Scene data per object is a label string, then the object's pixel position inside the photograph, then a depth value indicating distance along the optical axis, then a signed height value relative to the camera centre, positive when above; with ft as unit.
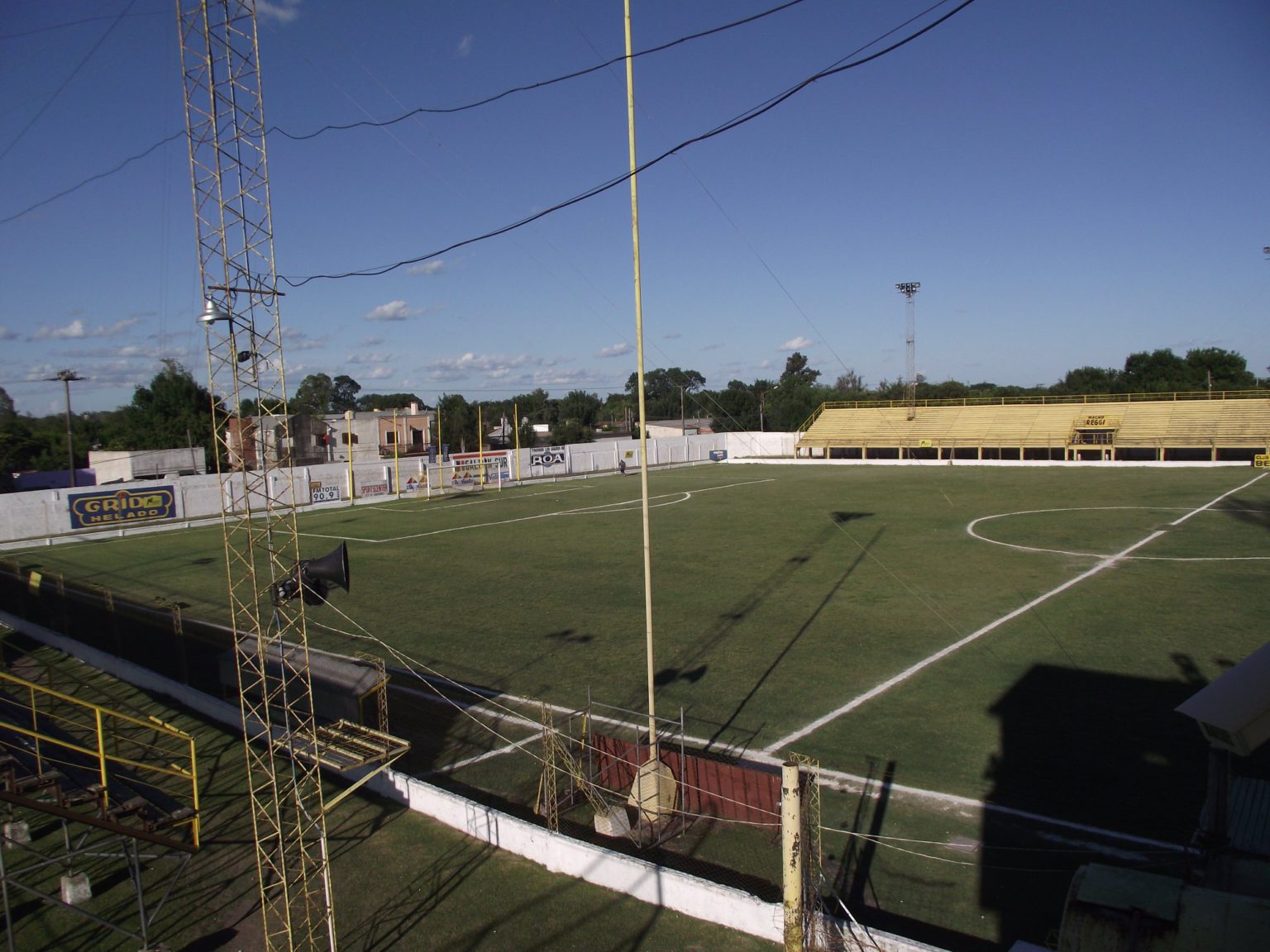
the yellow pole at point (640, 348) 31.91 +3.04
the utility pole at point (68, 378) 172.76 +14.49
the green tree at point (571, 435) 305.32 -4.00
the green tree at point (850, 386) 321.77 +13.85
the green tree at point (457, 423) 307.17 +2.15
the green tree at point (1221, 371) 270.67 +10.21
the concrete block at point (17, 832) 32.86 -16.34
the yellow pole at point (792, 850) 21.84 -12.55
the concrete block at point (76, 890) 28.63 -16.47
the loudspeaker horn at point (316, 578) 27.37 -5.17
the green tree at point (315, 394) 400.12 +22.45
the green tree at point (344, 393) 490.90 +25.91
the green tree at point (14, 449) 178.05 -0.98
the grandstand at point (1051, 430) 180.14 -5.85
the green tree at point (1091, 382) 302.45 +9.22
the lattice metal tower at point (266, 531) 24.11 -3.13
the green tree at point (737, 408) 308.40 +4.06
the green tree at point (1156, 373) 273.75 +10.90
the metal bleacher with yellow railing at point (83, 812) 26.53 -14.26
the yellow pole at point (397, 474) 157.63 -8.69
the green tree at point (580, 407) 372.17 +7.92
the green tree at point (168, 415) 237.66 +7.47
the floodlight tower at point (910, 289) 236.92 +37.31
